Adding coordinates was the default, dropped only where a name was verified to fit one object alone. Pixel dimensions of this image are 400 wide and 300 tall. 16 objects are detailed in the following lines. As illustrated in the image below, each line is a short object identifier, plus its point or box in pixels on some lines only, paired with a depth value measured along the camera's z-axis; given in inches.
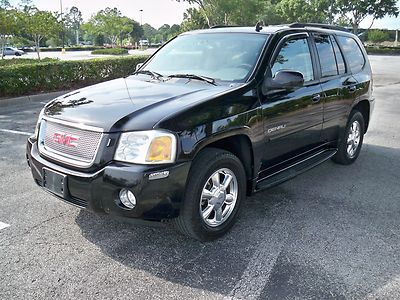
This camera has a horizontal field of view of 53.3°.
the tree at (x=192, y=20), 2006.6
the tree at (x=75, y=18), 3661.4
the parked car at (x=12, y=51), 1587.1
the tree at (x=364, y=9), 1838.1
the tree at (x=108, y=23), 1854.6
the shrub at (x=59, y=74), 421.1
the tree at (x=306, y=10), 1878.7
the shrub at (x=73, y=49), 2075.8
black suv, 114.0
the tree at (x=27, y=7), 768.3
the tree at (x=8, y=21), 653.9
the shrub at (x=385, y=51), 1711.4
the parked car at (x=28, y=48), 2045.5
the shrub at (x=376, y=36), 2399.1
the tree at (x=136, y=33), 2970.0
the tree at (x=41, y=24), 737.6
